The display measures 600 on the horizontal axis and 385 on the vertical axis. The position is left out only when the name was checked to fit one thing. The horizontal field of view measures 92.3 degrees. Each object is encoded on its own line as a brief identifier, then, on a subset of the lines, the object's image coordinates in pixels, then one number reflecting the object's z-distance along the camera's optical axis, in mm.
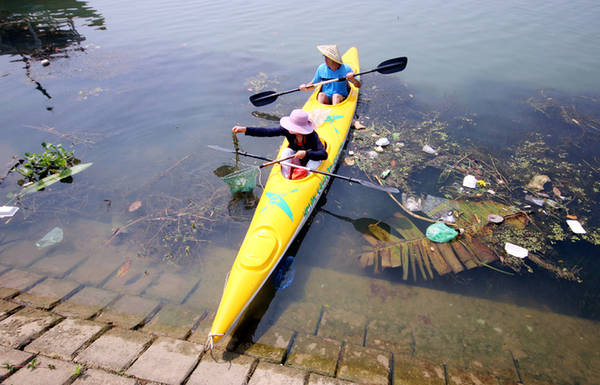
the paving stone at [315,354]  3103
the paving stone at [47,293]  3609
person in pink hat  4594
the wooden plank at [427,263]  4395
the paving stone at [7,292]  3627
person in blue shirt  6641
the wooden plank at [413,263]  4396
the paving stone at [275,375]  2824
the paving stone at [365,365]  2998
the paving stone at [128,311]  3535
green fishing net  4892
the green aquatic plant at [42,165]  5793
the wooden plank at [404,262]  4394
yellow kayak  3336
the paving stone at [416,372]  3035
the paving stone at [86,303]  3561
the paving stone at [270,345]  3281
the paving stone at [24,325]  2941
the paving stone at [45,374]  2541
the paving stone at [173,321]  3445
